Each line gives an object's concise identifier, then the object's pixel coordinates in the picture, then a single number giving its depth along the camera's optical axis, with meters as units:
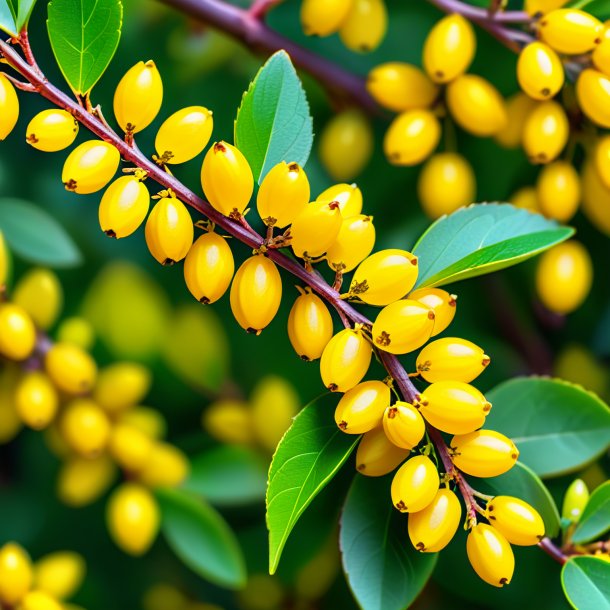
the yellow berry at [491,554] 0.43
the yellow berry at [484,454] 0.43
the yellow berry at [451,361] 0.43
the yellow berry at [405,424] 0.42
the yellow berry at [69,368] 0.49
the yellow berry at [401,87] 0.49
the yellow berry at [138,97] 0.43
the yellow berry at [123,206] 0.42
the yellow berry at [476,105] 0.49
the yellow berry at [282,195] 0.42
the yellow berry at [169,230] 0.43
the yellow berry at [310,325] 0.43
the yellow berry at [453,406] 0.43
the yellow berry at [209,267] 0.43
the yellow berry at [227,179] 0.42
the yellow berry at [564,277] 0.50
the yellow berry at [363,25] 0.50
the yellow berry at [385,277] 0.43
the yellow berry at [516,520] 0.43
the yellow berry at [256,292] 0.43
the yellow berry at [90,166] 0.42
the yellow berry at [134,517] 0.51
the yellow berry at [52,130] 0.42
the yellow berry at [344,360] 0.43
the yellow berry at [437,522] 0.43
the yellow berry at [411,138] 0.49
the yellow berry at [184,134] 0.43
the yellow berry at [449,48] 0.48
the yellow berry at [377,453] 0.44
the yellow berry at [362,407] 0.43
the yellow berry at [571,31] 0.47
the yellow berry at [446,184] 0.50
